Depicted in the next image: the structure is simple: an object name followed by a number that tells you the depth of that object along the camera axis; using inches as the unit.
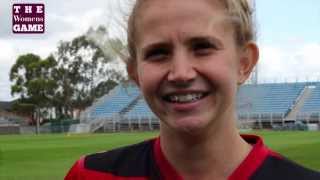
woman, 67.3
